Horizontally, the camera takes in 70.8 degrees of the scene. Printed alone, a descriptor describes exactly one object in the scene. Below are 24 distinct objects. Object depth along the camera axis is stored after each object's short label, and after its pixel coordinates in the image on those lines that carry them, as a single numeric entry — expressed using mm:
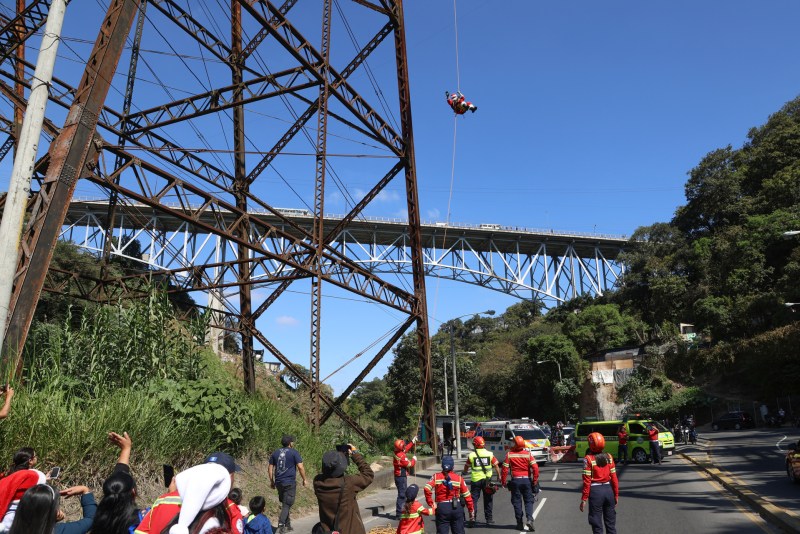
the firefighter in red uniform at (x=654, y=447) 19531
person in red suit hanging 23781
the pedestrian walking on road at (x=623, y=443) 20484
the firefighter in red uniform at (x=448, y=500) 7922
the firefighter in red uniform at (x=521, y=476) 10023
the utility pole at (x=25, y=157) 5500
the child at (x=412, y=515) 6535
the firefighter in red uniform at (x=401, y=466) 11750
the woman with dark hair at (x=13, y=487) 4031
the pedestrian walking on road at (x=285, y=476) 8828
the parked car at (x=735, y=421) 39719
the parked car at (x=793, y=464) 12695
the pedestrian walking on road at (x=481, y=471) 10438
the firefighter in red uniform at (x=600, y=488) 7762
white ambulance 22688
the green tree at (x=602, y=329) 57594
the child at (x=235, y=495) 5592
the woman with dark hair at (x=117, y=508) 3419
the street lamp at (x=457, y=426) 27078
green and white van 20609
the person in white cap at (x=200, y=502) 2768
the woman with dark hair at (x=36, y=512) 2945
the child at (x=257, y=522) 5441
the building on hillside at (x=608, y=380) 51906
